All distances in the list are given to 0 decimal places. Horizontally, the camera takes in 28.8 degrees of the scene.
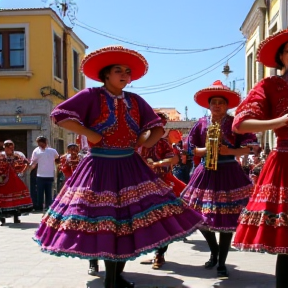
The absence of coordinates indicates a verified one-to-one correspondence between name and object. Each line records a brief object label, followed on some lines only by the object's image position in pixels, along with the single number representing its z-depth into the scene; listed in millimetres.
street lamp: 19422
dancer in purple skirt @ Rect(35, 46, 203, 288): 4180
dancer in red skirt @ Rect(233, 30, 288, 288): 3621
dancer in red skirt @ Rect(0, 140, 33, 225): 10469
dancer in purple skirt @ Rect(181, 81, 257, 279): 5426
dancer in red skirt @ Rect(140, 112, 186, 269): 5938
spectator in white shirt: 12914
